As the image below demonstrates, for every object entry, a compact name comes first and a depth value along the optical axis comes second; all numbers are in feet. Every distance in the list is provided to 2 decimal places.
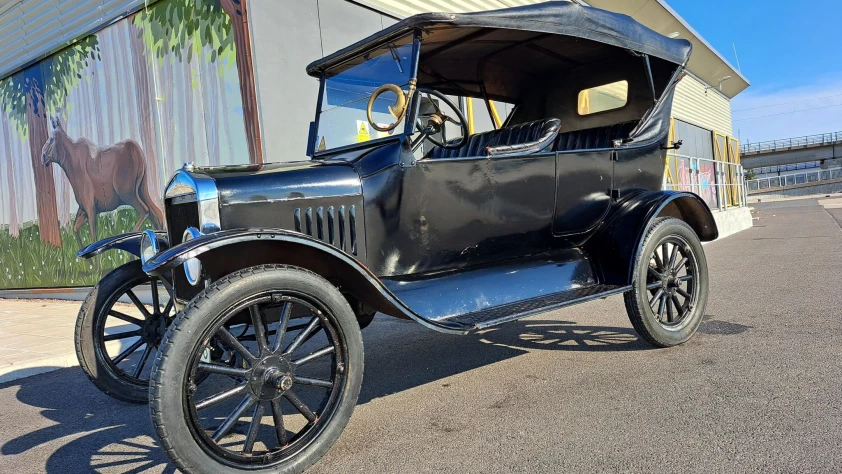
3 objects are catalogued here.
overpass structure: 186.70
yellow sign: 11.31
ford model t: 7.47
